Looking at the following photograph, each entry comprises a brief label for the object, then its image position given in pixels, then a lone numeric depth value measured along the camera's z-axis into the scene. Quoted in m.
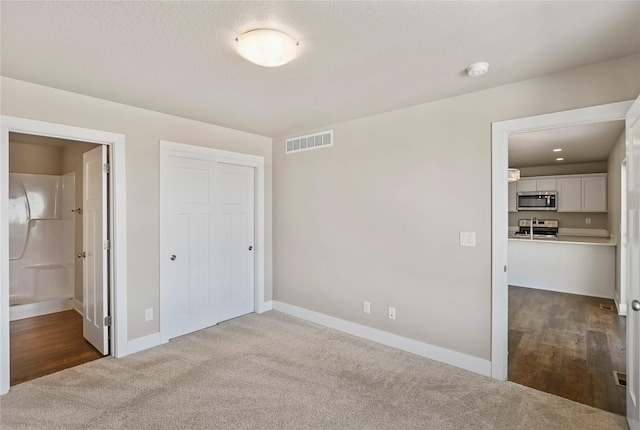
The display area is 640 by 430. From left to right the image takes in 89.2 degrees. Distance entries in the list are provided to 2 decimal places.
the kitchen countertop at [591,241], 5.08
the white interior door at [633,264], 1.93
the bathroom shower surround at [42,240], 4.58
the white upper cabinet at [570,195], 6.85
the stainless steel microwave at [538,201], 7.07
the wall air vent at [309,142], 3.94
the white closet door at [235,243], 4.11
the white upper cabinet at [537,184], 7.17
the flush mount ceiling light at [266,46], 1.84
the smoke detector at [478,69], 2.28
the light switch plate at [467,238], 2.88
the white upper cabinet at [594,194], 6.59
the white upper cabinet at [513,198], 7.65
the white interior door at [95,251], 3.17
